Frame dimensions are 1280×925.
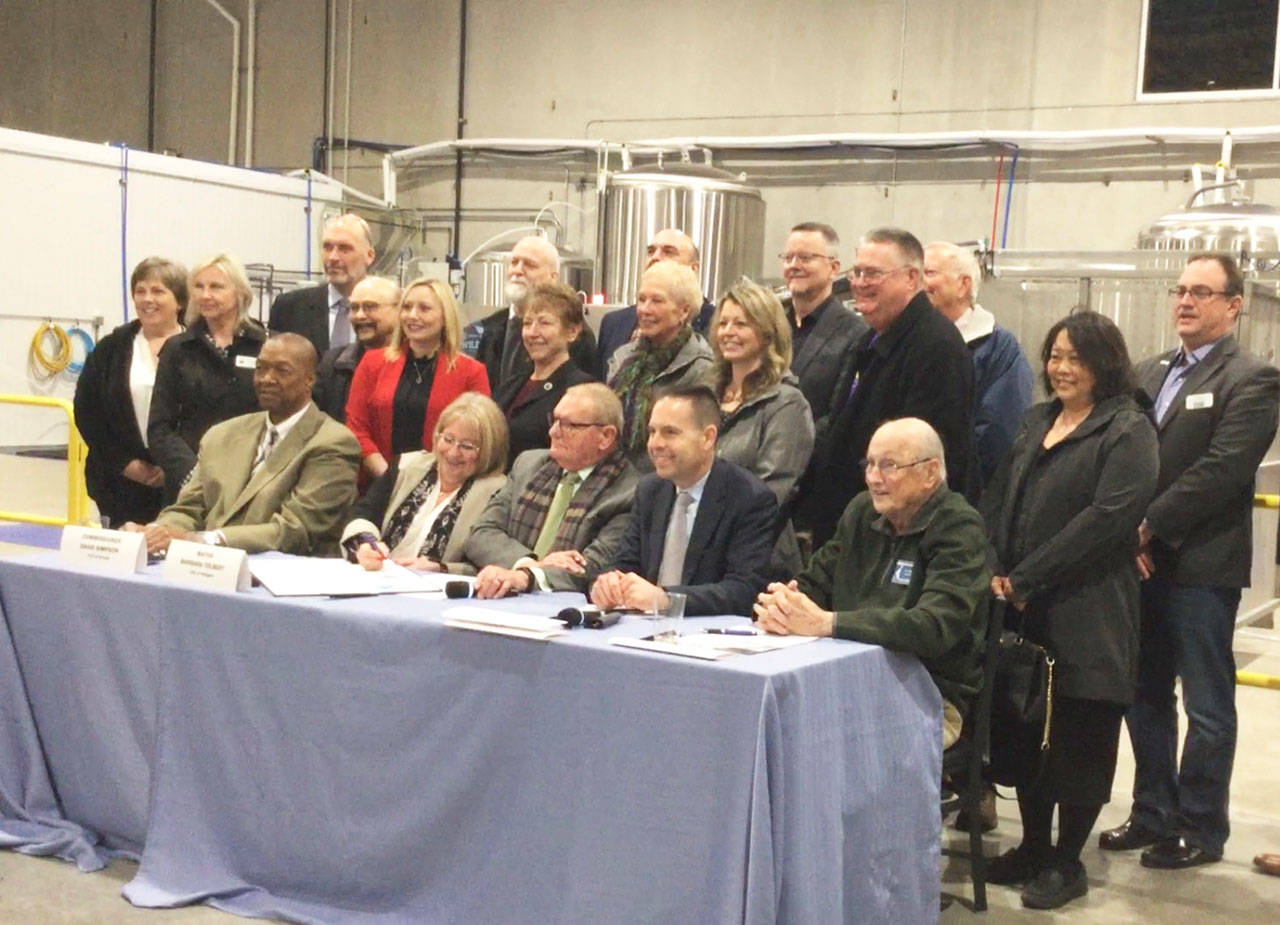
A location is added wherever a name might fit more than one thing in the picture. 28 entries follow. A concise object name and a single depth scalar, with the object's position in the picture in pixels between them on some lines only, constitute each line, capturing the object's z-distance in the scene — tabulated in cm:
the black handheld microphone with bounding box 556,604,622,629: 295
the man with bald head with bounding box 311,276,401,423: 456
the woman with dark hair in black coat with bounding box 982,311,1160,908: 340
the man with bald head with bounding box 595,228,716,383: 450
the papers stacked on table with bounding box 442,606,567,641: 287
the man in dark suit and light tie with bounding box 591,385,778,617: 330
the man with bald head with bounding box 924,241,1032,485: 439
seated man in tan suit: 393
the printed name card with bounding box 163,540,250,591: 328
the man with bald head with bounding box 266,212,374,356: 492
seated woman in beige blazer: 380
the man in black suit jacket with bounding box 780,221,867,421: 406
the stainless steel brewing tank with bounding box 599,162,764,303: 875
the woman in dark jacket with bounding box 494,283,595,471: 409
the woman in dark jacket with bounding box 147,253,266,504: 446
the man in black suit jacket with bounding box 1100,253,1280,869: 371
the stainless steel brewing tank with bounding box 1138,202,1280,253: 736
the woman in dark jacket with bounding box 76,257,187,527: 468
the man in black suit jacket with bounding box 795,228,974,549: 365
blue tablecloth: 263
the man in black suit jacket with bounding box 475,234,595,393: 444
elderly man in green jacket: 295
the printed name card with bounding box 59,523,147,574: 346
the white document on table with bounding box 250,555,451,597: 325
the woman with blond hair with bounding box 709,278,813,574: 358
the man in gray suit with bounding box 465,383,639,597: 353
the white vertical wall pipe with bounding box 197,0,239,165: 1177
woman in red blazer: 424
